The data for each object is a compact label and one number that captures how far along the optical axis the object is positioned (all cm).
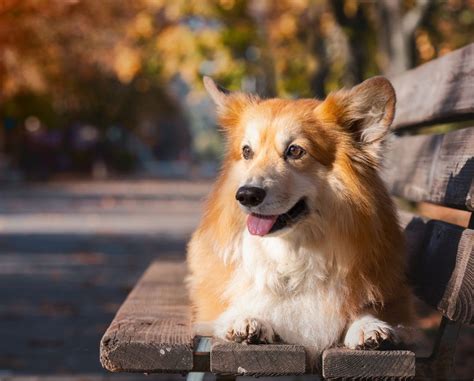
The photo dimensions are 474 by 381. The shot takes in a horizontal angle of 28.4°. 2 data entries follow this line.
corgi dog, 331
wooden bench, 300
